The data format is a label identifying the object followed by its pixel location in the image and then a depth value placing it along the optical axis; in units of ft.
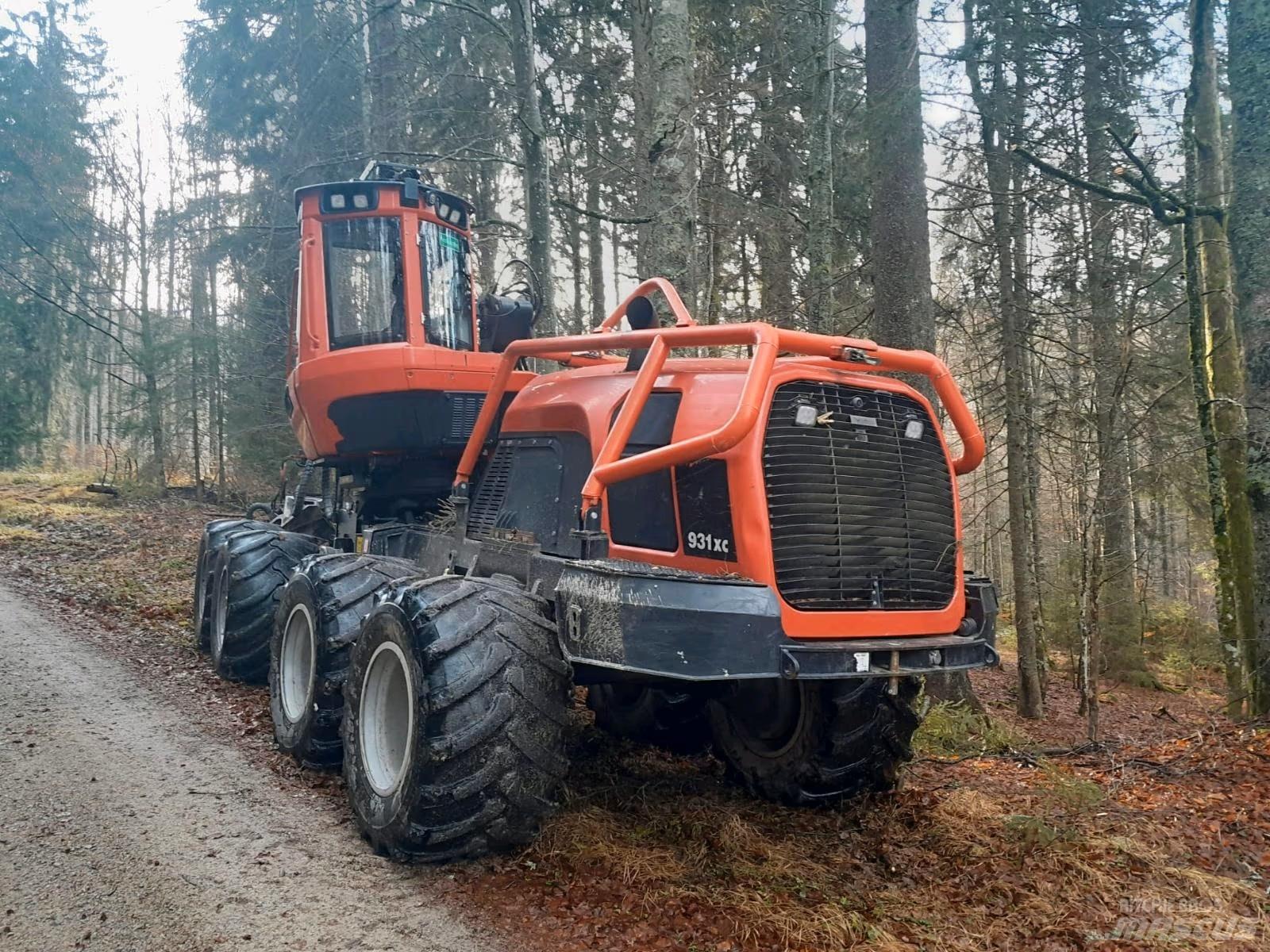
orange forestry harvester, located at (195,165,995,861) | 11.27
